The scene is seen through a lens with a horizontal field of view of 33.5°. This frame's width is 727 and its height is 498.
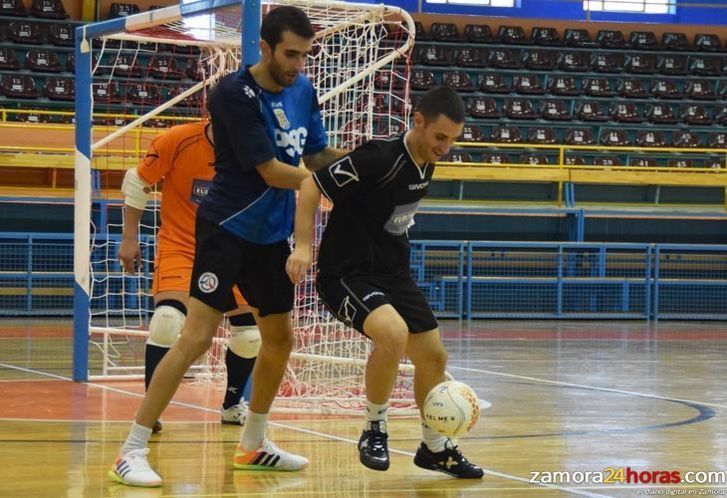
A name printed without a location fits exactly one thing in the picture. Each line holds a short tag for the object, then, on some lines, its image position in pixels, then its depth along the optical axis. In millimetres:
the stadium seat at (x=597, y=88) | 23812
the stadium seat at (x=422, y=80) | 21891
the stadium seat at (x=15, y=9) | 21734
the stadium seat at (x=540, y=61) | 23969
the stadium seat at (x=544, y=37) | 24812
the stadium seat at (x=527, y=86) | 23422
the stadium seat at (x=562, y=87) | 23609
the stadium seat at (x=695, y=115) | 23703
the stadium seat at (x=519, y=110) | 22734
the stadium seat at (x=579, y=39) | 24906
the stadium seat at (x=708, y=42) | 25438
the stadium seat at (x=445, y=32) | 24000
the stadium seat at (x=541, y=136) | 21984
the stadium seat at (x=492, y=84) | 23188
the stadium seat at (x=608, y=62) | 24391
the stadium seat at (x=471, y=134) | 21703
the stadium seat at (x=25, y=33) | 21078
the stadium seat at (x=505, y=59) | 23812
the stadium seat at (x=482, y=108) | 22438
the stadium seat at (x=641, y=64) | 24625
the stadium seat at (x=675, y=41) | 25219
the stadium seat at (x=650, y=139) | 22703
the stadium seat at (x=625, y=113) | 23344
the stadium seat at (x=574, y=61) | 24141
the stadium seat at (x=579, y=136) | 22178
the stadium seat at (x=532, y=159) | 21031
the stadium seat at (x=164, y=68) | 18775
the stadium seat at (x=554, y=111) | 22938
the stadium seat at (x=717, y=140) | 22781
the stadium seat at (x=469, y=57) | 23406
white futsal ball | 4766
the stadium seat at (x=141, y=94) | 19031
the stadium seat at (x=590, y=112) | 23125
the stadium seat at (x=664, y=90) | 24141
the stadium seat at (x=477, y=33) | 24406
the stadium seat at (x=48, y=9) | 21859
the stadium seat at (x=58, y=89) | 19922
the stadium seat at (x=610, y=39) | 24984
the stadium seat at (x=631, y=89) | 23984
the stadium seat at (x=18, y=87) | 19812
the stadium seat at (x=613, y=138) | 22547
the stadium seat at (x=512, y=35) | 24578
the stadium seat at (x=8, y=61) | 20328
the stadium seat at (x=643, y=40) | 25109
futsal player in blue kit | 4691
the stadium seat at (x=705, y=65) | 24828
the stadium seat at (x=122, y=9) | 21970
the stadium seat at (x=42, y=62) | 20484
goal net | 7586
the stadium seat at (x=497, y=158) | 20891
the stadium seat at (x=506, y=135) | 21828
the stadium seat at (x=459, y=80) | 22750
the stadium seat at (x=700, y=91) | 24203
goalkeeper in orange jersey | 6570
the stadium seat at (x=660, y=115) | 23562
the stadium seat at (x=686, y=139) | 22625
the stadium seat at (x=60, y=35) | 21281
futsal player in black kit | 4754
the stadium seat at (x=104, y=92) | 18531
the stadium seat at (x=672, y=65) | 24781
